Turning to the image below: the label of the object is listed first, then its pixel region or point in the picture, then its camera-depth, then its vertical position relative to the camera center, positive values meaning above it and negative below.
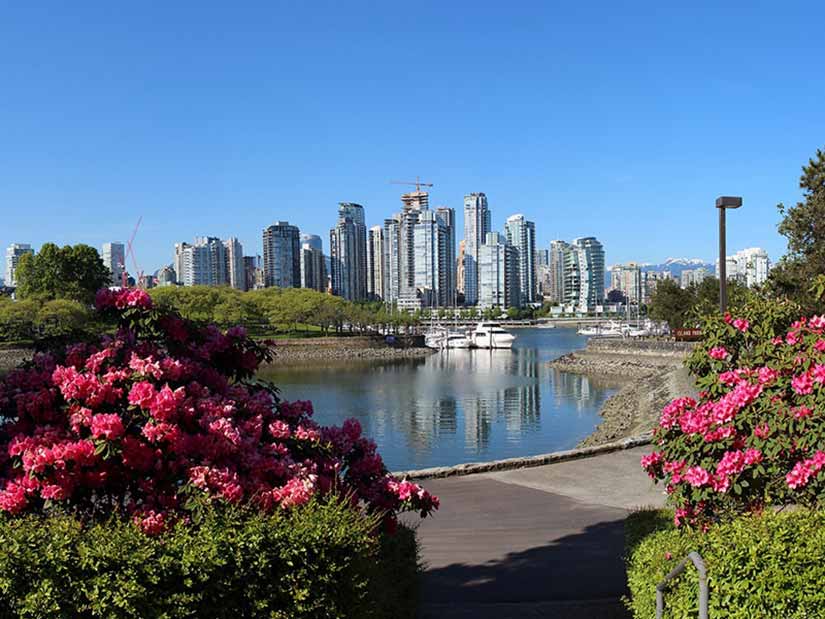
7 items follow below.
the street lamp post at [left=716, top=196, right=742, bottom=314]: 15.16 +1.47
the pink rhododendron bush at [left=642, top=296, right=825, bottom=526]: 5.65 -1.02
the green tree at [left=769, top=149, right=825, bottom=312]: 21.28 +1.98
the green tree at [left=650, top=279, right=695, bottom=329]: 67.62 +0.25
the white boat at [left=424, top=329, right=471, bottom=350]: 99.88 -4.17
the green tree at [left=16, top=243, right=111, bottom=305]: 90.00 +5.24
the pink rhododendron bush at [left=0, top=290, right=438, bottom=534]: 5.02 -0.87
